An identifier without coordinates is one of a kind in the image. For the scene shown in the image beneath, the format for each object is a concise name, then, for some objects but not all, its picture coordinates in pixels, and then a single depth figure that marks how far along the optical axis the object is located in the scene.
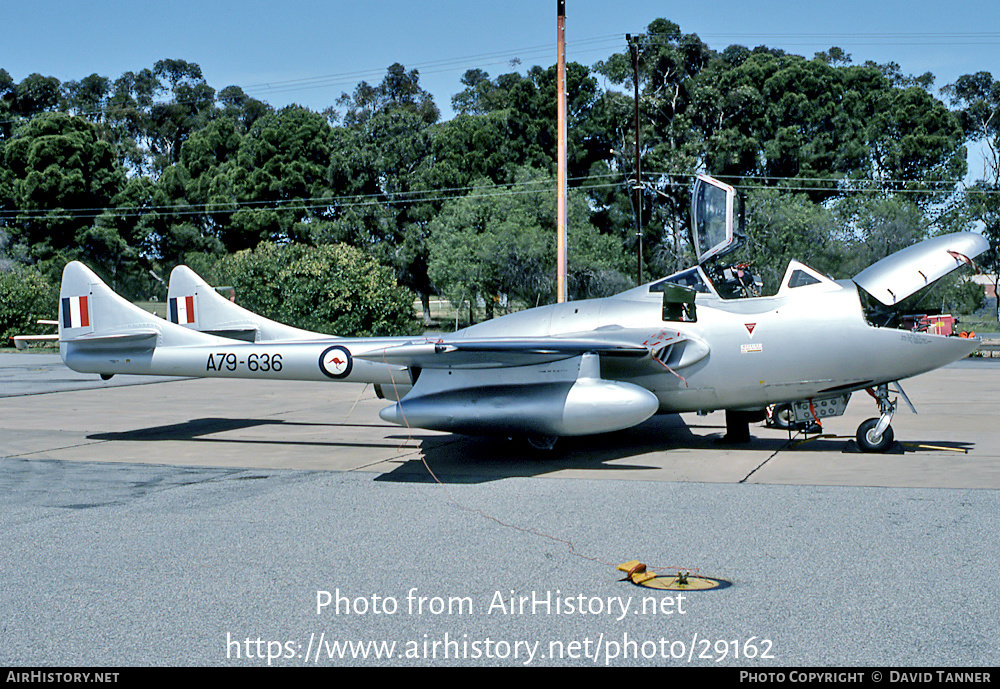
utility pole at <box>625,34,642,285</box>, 28.85
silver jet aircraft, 9.37
